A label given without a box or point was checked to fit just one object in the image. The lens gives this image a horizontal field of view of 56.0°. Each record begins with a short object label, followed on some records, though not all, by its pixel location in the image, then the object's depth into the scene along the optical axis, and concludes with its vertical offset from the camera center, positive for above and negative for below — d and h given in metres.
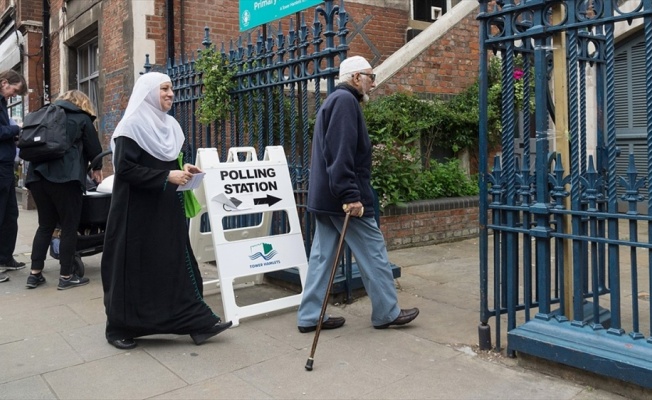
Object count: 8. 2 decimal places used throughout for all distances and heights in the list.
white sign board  4.88 -0.16
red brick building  9.32 +2.65
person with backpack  5.89 +0.09
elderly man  4.21 -0.07
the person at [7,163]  6.35 +0.35
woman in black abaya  4.24 -0.31
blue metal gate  3.26 -0.05
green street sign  6.27 +2.03
